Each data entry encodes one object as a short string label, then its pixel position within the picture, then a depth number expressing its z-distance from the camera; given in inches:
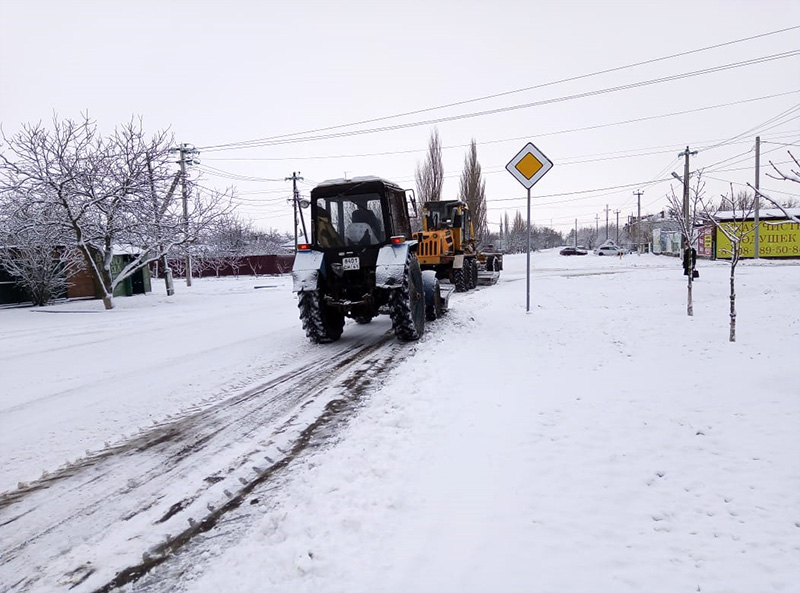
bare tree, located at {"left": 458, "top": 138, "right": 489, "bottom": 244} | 1590.8
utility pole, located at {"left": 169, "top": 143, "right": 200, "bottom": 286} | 1054.7
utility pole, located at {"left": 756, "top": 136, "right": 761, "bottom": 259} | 1180.5
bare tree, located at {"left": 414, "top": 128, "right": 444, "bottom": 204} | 1443.2
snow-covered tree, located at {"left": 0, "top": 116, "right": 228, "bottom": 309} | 608.1
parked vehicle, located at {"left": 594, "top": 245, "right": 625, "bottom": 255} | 2289.4
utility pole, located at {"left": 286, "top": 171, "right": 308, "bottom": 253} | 1637.6
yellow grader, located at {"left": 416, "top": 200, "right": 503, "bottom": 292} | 605.3
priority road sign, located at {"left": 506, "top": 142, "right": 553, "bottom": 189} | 367.2
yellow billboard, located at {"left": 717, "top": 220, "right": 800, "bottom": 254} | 1359.5
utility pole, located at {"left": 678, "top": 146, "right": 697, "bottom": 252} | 403.5
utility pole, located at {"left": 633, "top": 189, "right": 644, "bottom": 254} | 2977.4
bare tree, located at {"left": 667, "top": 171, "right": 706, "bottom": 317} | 402.0
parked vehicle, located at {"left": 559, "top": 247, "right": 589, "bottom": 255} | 2694.4
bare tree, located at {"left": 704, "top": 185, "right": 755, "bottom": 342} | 262.1
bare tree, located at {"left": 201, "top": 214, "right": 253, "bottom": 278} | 838.5
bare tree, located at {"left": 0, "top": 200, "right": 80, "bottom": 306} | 660.1
